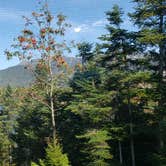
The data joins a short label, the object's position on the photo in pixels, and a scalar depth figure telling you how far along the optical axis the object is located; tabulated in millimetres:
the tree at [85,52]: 49025
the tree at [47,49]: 36781
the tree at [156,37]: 31339
